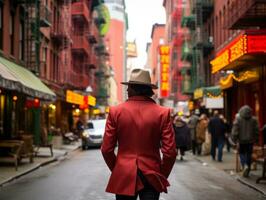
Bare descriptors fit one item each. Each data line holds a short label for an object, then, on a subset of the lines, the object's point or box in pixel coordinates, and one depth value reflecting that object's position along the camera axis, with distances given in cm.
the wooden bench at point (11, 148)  1482
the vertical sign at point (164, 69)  6450
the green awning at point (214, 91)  2592
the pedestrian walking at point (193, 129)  2067
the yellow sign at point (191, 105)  4122
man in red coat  403
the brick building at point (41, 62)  1962
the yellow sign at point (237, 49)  1561
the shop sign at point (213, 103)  2431
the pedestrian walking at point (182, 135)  1790
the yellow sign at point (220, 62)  1894
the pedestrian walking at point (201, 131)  1973
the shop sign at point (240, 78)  2050
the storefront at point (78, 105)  3276
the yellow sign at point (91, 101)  3924
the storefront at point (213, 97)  2438
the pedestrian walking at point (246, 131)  1207
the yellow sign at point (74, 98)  3191
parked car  2663
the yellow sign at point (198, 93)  3199
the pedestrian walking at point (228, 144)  2133
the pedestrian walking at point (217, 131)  1726
